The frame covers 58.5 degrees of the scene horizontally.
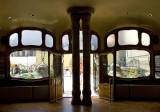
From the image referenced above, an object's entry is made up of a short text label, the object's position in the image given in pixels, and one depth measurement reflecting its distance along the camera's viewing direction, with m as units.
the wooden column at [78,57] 5.60
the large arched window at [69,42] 6.82
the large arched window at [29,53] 6.53
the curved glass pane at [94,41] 6.91
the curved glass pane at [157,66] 6.80
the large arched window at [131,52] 6.78
